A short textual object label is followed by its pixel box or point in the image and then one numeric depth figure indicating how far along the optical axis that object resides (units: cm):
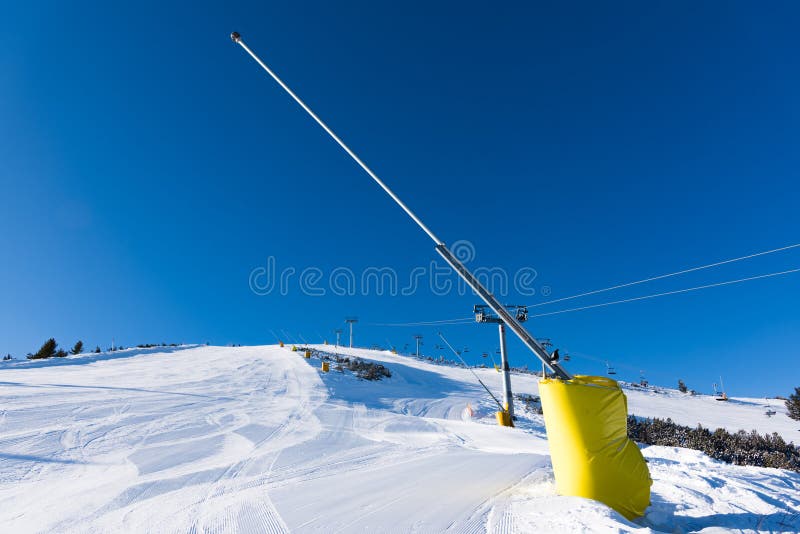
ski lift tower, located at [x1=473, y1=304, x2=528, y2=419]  1666
